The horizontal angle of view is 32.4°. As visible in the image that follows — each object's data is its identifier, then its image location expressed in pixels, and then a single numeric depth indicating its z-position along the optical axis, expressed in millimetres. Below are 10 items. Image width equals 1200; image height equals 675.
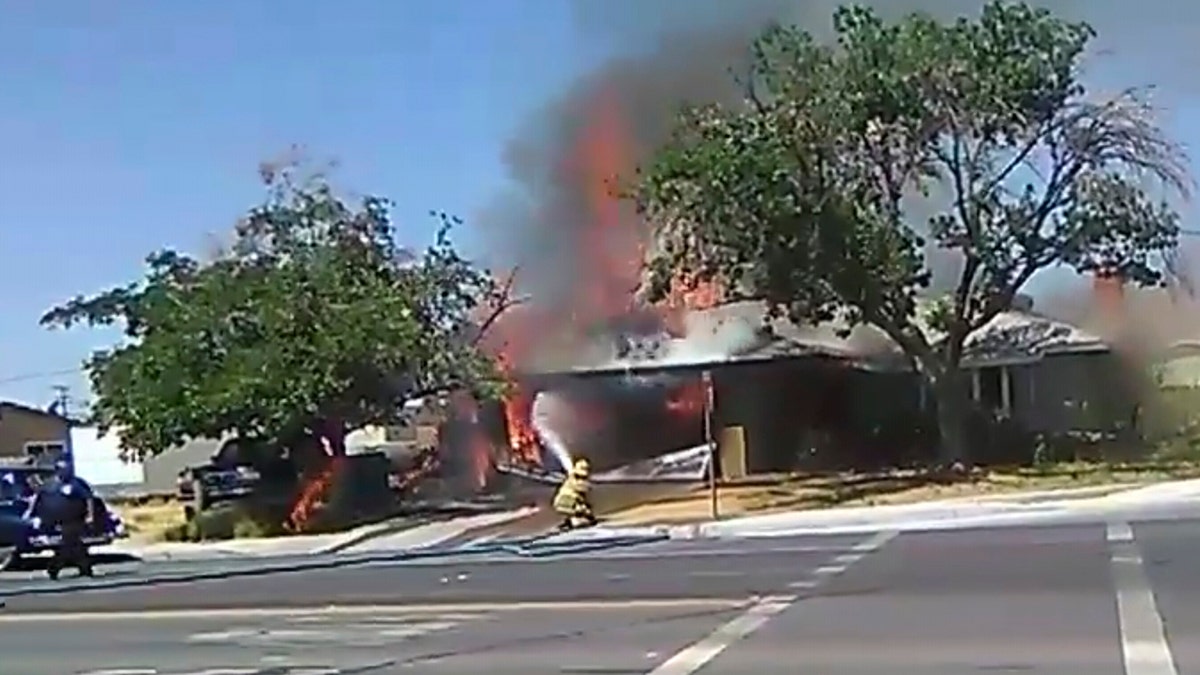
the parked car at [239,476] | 36844
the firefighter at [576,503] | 29953
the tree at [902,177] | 34875
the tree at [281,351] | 33844
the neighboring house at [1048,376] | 42344
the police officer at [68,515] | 27578
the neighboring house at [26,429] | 65125
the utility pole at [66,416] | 54619
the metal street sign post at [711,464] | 29466
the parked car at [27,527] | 29125
